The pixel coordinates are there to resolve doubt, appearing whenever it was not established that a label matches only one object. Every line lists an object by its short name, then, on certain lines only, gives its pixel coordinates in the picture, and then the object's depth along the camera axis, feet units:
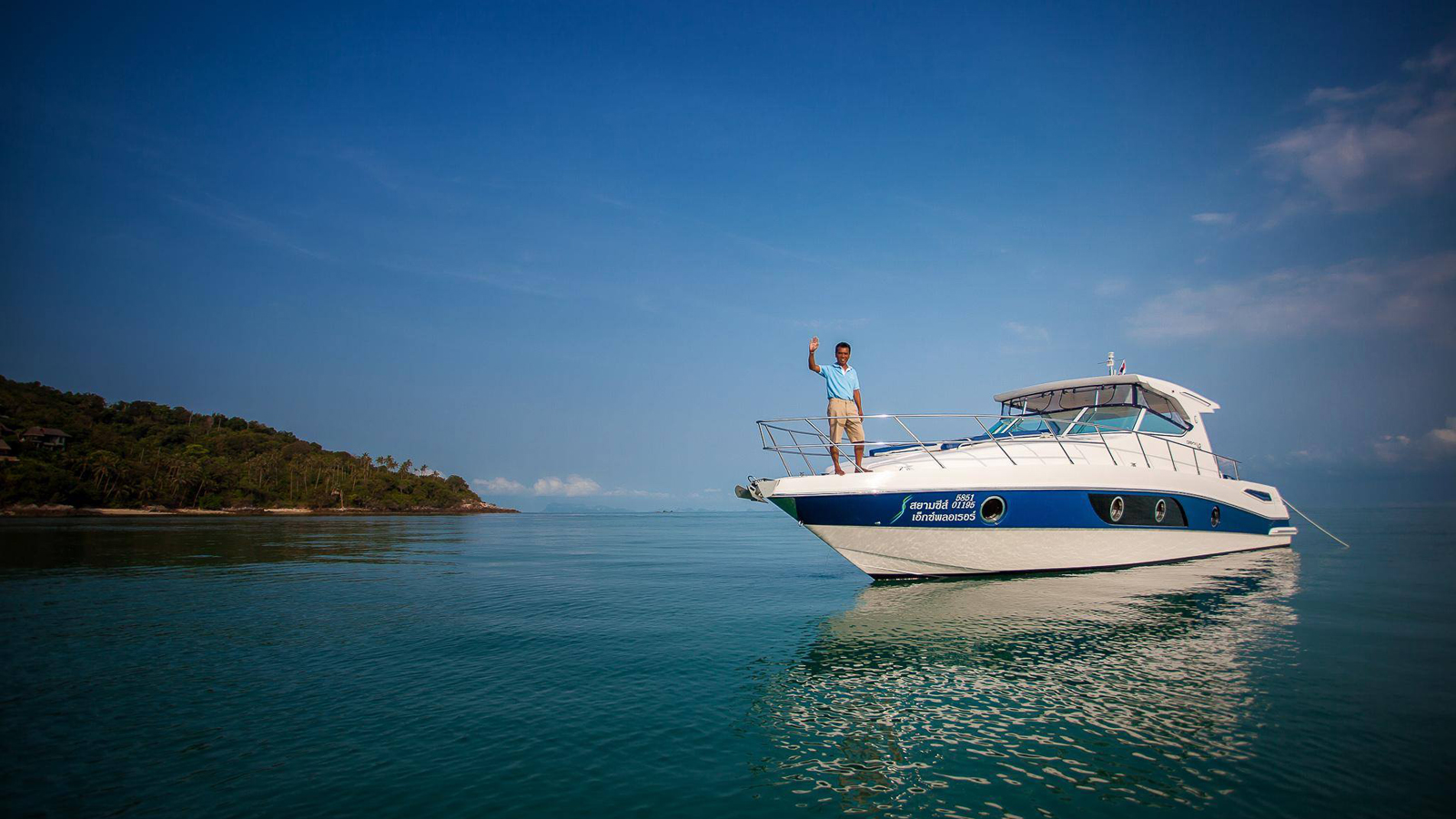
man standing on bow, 38.14
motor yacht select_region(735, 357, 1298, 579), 39.19
